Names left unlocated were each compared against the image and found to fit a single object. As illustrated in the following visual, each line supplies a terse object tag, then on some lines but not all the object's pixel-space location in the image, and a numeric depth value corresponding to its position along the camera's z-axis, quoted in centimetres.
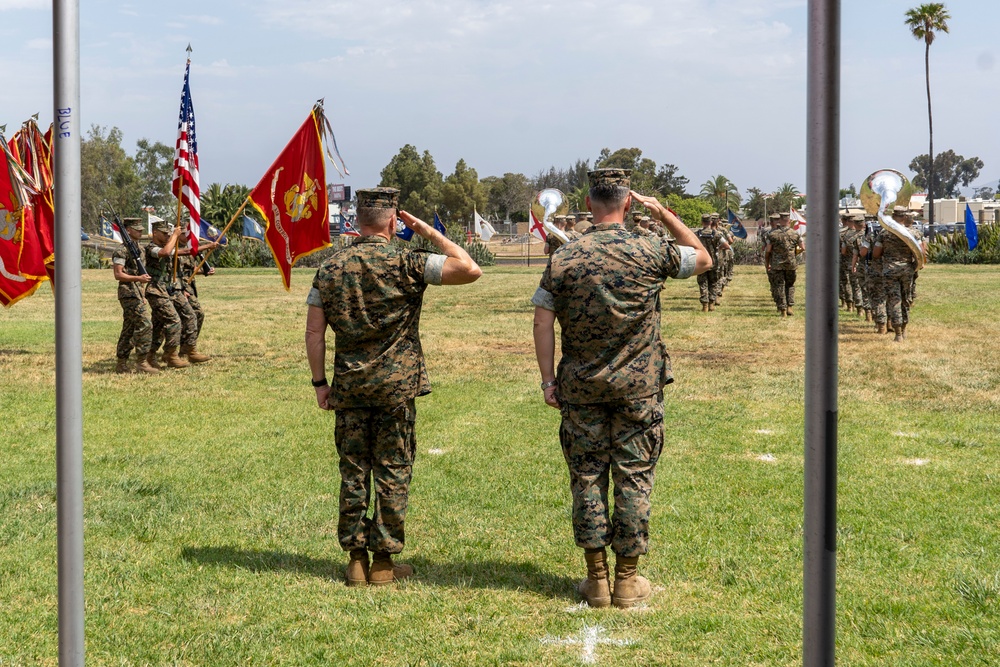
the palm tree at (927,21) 5847
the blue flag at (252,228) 1957
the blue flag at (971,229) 4369
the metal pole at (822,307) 206
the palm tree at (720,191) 10721
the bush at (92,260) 4719
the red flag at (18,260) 1398
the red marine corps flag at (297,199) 1319
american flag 1423
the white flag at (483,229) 5035
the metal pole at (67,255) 267
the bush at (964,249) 4566
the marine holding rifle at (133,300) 1398
